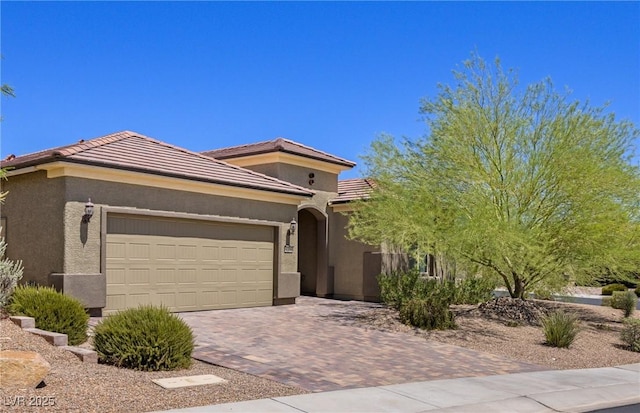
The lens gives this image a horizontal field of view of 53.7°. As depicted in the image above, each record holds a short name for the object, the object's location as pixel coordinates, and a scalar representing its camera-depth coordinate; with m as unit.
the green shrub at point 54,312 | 10.96
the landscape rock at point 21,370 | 7.51
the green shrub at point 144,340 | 9.46
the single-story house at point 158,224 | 14.43
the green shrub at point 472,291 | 21.41
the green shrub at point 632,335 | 14.76
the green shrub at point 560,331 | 14.12
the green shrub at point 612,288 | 33.82
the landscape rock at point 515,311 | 17.05
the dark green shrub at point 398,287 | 17.84
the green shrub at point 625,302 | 22.28
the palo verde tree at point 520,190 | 15.42
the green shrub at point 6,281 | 11.45
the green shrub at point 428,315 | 15.22
